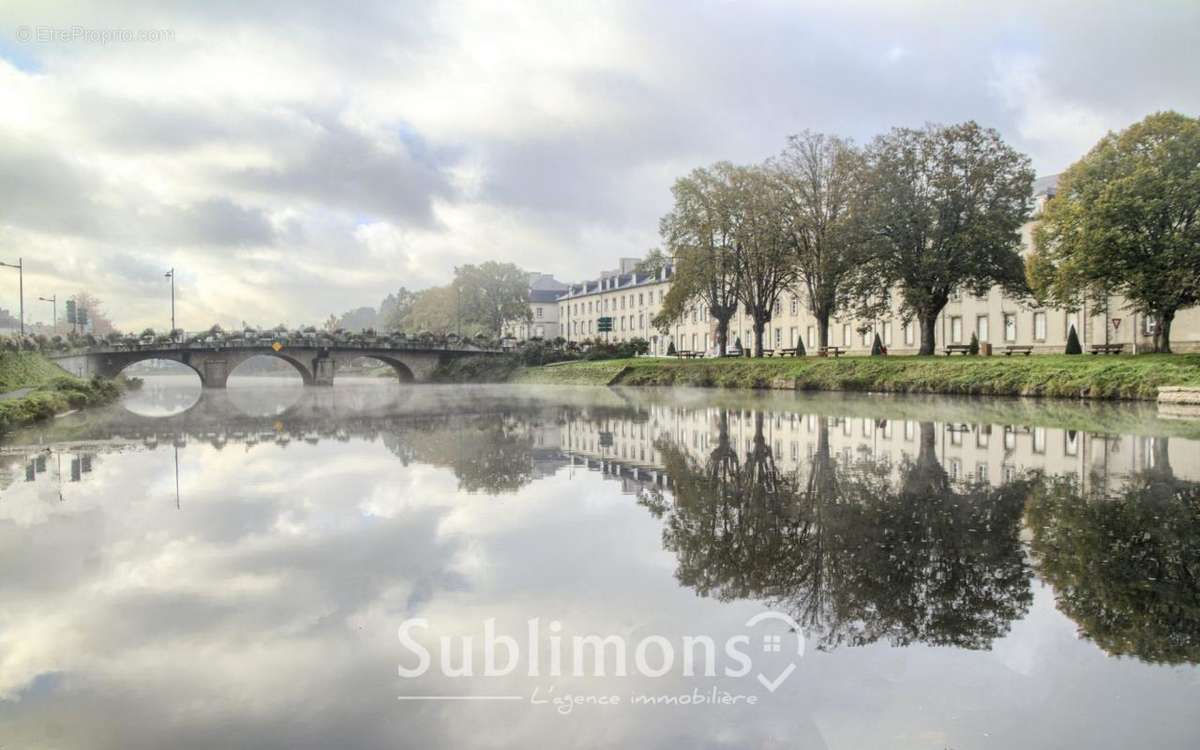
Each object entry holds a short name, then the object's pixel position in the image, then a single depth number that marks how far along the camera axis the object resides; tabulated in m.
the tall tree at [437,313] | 95.06
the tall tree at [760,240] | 46.53
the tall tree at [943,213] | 41.03
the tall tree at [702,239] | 49.67
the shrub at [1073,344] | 42.47
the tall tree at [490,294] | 93.00
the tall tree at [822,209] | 43.78
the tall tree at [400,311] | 142.48
